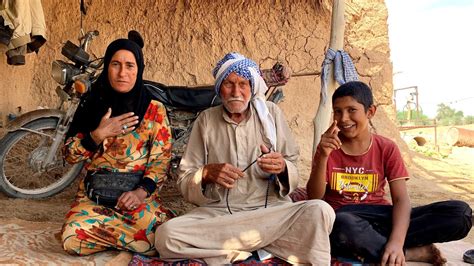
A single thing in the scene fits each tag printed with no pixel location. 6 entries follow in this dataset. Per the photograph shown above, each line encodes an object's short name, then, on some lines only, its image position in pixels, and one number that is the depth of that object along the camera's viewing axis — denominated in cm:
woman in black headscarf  252
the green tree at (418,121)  1476
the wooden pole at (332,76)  376
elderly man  235
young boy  238
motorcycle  369
